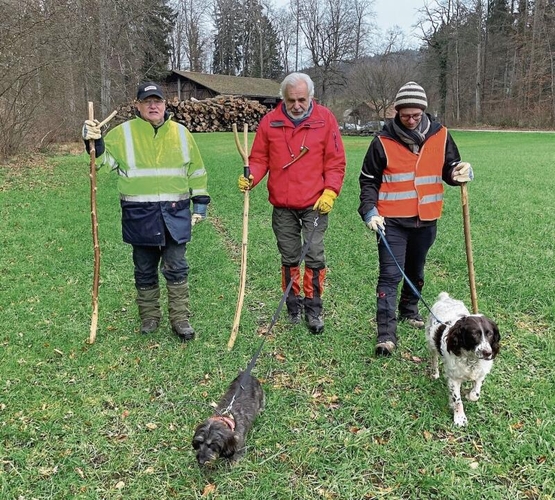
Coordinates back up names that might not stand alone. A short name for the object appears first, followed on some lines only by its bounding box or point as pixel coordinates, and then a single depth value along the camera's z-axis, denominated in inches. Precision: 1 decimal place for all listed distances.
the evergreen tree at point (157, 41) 1164.5
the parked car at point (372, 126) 1659.4
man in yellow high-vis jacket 163.3
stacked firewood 1306.6
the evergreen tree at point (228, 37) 2172.7
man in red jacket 171.3
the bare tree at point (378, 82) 1684.3
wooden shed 1595.7
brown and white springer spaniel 121.5
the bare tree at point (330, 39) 2065.7
